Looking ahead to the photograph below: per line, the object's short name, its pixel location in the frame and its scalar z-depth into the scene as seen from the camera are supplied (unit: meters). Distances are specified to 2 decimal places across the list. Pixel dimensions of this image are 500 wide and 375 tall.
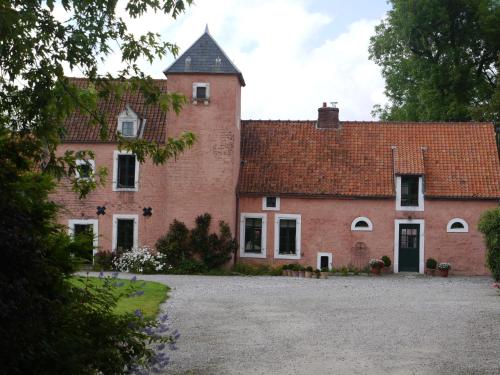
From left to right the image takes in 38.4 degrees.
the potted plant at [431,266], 27.45
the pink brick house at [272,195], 27.73
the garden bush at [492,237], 22.27
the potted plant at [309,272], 26.05
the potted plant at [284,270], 26.75
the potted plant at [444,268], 27.09
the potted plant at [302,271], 26.30
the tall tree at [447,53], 36.94
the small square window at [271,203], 28.45
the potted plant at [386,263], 27.56
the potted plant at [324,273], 25.75
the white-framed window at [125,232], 28.06
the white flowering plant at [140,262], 26.66
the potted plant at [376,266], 27.19
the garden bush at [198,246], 26.97
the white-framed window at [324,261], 28.08
